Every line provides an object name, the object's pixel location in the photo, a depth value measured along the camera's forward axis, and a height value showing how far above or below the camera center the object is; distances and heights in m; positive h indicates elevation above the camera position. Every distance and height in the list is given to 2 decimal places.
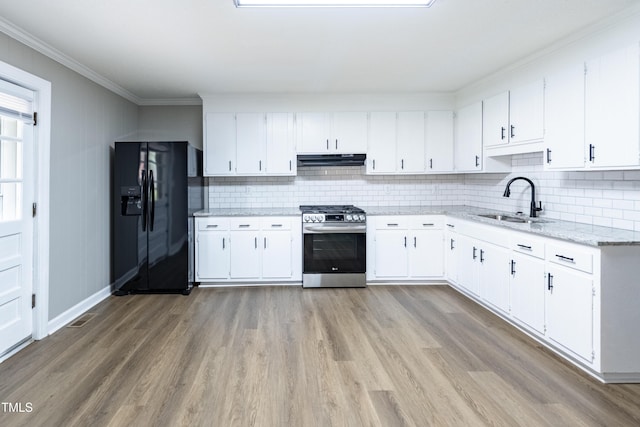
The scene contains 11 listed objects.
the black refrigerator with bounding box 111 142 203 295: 4.61 -0.08
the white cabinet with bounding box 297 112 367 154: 5.30 +1.04
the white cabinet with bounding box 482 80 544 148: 3.69 +0.97
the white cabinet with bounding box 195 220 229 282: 4.99 -0.49
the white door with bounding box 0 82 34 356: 2.99 -0.15
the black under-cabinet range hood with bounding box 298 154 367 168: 5.28 +0.68
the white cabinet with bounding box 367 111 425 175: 5.34 +0.93
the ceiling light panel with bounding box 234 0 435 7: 2.58 +1.35
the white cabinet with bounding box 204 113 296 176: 5.26 +0.89
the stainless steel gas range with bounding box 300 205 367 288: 4.95 -0.45
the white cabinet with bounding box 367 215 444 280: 5.05 -0.47
